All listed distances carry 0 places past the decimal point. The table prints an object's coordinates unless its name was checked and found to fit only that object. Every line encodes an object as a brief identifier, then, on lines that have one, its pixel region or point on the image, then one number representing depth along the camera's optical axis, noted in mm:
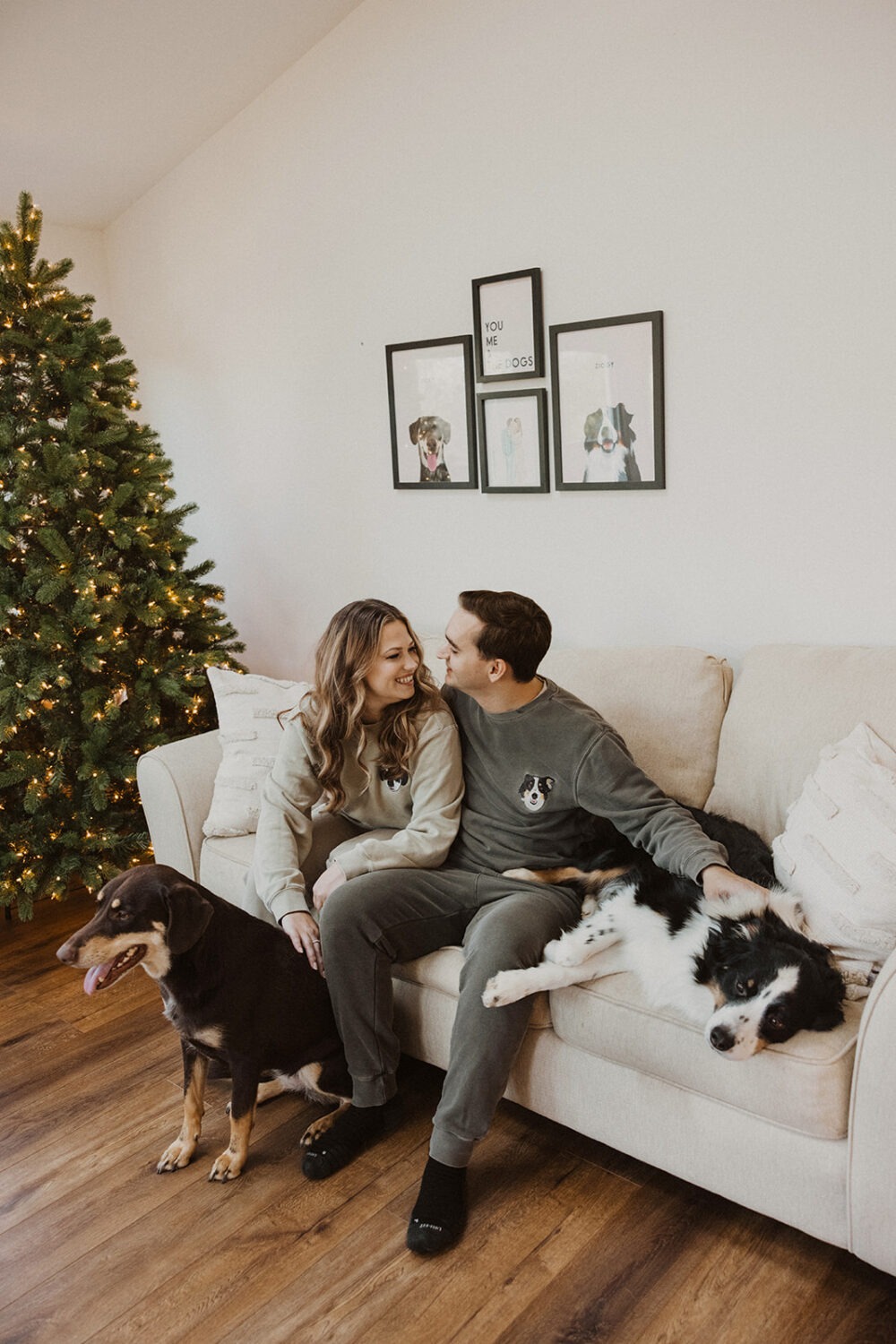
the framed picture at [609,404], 2662
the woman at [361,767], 2215
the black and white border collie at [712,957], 1633
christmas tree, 2951
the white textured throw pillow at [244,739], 2682
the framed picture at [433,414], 3086
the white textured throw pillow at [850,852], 1810
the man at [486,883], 1888
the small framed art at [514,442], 2920
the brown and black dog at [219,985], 1911
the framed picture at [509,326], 2855
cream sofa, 1600
